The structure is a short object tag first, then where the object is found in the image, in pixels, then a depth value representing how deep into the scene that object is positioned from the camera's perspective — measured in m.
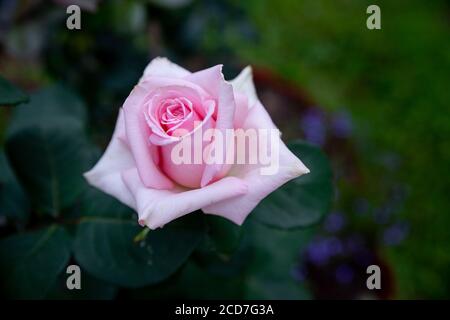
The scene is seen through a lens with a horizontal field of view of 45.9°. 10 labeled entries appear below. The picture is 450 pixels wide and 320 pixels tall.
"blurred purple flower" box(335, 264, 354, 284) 1.17
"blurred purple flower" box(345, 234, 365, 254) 1.24
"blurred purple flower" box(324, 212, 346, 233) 1.27
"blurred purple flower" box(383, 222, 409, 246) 1.27
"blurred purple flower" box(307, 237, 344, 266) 1.21
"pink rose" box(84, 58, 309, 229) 0.40
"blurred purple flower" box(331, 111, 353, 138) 1.42
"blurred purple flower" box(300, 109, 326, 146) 1.38
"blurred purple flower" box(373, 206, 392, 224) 1.30
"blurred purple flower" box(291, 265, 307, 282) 1.08
